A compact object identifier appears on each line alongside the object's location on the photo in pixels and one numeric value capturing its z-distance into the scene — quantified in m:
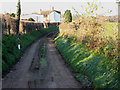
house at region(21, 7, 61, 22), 92.00
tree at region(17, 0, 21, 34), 31.80
